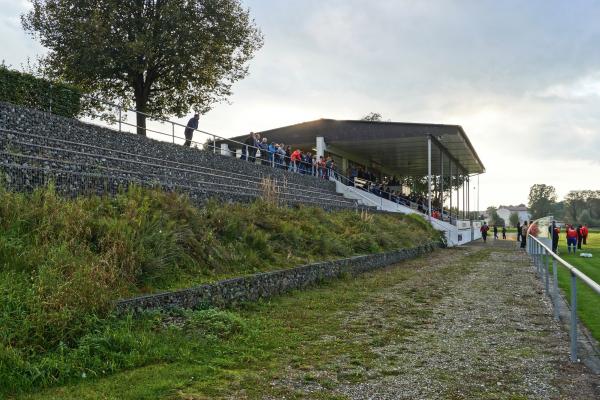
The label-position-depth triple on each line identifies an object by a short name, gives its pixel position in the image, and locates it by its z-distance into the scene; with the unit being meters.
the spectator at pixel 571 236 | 22.05
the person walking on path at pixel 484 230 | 32.34
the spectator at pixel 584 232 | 26.25
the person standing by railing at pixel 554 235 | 20.77
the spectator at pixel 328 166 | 28.62
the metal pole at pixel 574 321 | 5.59
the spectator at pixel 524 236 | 25.47
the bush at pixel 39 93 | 12.65
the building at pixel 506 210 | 184.65
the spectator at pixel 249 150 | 23.13
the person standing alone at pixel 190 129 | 18.63
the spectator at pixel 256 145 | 22.88
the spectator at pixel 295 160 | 25.20
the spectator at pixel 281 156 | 24.21
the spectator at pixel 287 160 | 25.20
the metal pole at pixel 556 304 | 8.00
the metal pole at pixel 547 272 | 10.29
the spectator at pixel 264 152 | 24.17
